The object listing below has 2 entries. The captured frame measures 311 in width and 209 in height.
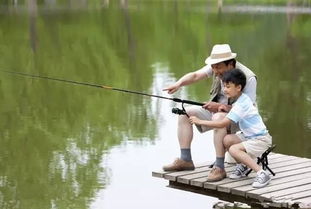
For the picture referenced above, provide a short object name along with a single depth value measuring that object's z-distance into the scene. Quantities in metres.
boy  14.33
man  14.71
